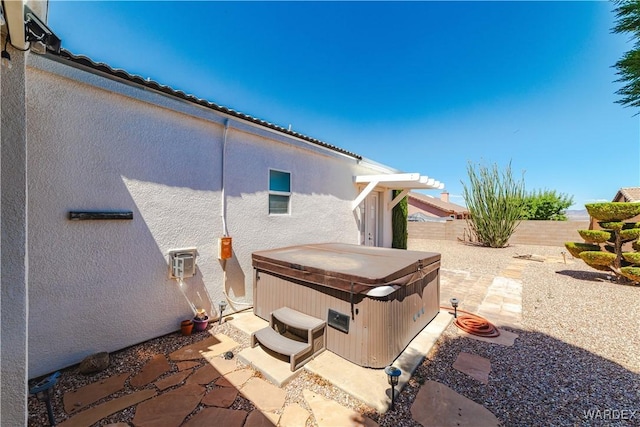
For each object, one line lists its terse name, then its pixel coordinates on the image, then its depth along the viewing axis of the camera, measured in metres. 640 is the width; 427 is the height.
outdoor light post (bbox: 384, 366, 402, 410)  2.49
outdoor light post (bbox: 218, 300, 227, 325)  4.46
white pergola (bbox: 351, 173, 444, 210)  7.95
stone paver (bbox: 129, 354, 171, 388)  2.99
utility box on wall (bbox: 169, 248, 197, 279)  4.07
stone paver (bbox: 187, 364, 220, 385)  3.01
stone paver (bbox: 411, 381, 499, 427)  2.39
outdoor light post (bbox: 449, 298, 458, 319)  4.89
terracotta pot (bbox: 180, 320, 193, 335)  4.15
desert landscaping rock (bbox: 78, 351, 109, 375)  3.12
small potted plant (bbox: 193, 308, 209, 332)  4.28
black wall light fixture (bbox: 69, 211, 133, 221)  3.20
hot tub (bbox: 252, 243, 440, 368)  3.18
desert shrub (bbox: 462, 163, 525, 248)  15.96
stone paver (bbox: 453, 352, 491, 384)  3.13
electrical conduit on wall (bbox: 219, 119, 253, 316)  4.84
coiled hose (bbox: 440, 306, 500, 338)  4.25
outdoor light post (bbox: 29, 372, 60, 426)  2.11
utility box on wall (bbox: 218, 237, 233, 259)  4.68
